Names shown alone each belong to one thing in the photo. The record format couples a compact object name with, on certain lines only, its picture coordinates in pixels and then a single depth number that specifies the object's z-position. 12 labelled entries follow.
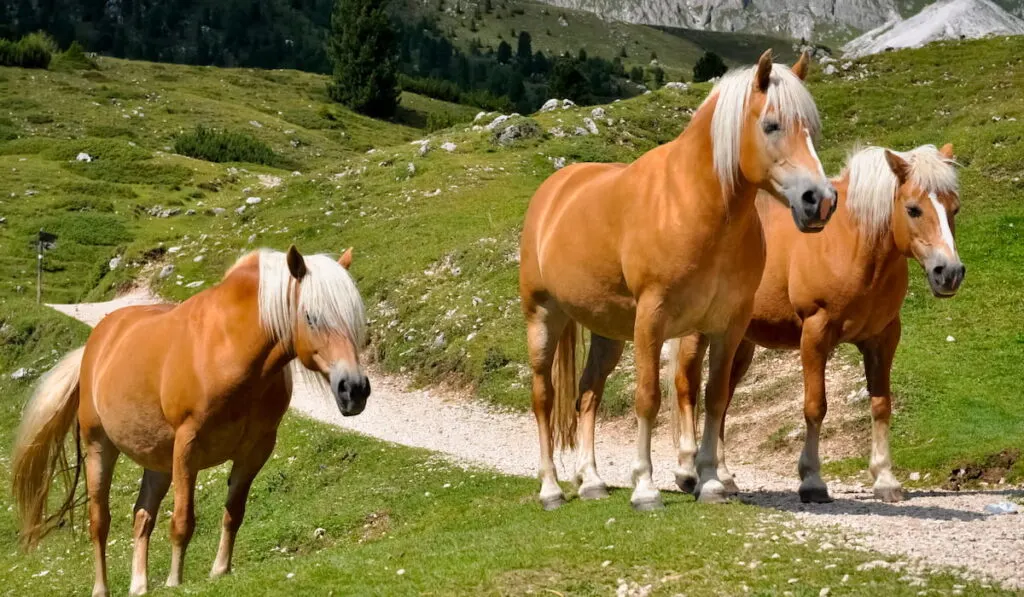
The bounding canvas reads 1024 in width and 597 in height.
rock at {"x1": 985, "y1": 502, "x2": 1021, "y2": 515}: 9.25
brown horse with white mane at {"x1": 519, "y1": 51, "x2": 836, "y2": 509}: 8.59
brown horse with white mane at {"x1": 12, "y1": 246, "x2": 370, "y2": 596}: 9.08
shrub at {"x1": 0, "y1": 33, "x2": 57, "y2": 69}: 78.62
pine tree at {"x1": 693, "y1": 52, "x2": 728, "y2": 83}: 72.06
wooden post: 36.59
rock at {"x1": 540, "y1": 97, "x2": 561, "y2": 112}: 44.41
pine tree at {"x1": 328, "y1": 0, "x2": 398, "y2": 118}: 82.25
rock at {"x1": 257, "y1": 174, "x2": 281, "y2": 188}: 52.46
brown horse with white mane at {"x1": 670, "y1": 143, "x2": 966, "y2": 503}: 10.08
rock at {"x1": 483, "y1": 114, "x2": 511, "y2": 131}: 39.76
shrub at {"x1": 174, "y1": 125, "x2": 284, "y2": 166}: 59.94
